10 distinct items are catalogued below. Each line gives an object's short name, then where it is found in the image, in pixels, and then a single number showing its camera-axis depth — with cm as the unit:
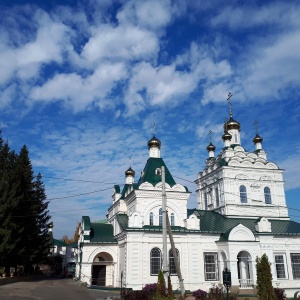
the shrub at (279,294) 1717
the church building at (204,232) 2719
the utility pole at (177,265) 1779
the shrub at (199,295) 1774
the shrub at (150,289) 1769
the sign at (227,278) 1602
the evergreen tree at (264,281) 1566
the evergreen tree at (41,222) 3483
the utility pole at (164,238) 1666
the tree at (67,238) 8460
